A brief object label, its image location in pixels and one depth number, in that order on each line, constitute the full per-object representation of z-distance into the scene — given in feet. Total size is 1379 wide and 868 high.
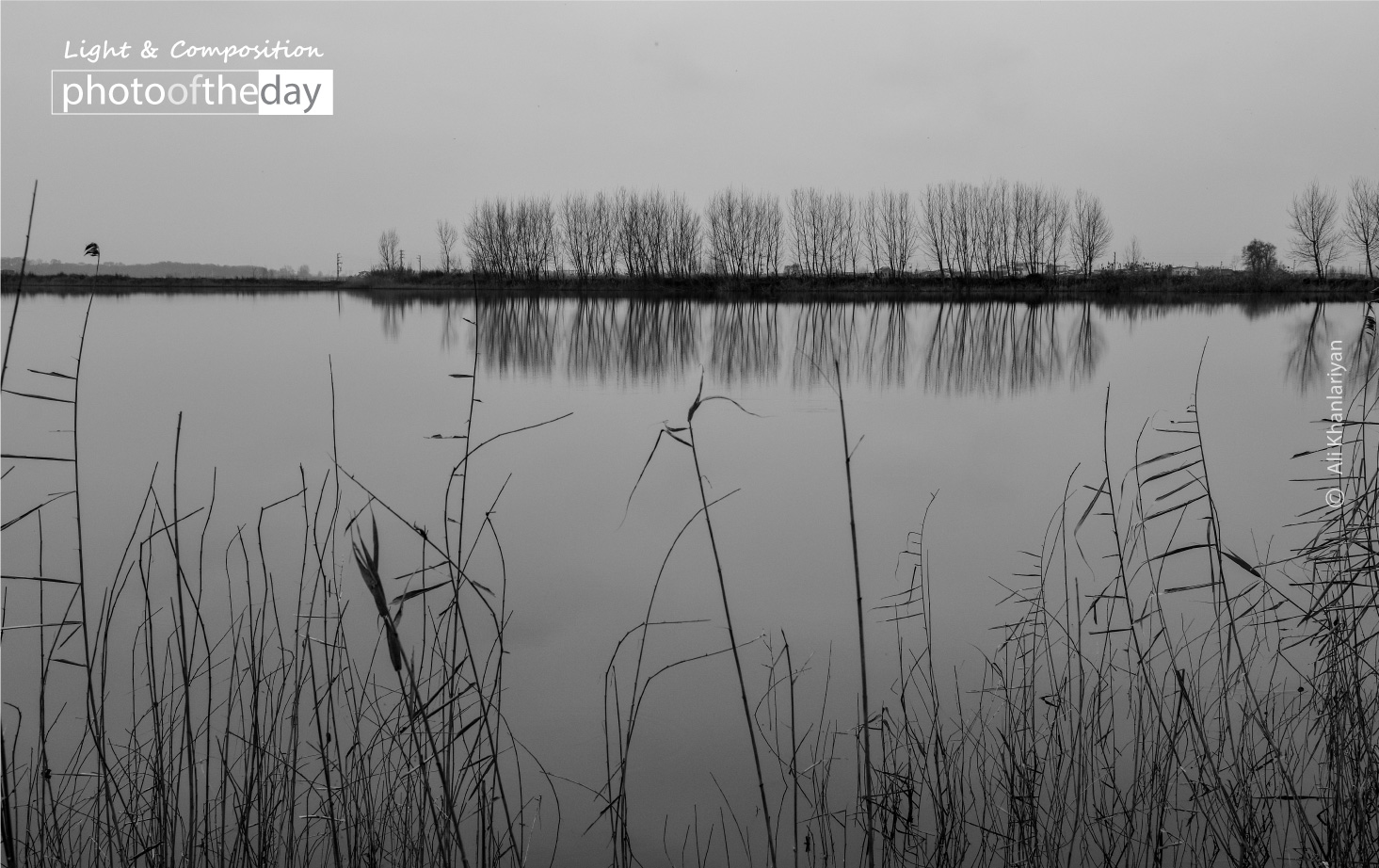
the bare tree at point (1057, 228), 138.41
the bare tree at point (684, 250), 147.33
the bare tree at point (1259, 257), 128.88
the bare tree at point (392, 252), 179.01
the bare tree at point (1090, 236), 138.92
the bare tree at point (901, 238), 142.82
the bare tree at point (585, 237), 155.12
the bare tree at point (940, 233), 142.20
